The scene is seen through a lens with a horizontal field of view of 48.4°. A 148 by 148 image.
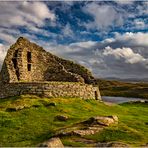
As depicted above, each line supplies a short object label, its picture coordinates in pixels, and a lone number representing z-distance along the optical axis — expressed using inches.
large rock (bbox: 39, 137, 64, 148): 380.4
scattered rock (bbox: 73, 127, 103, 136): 462.2
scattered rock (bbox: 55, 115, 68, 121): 548.1
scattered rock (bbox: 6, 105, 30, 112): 594.1
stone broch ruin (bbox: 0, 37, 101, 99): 705.7
